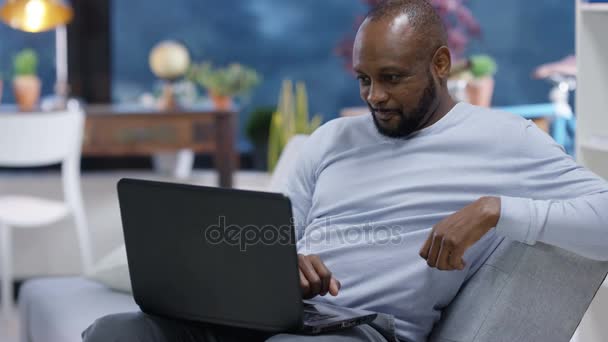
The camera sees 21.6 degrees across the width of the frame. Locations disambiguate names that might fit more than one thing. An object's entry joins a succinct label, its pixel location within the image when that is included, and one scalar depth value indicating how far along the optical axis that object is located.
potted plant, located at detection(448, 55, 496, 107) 7.90
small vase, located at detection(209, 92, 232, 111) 8.51
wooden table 8.09
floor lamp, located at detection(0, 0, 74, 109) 5.17
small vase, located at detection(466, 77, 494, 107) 8.21
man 2.76
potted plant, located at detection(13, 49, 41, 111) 8.07
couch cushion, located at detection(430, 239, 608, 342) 2.92
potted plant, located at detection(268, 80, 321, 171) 7.45
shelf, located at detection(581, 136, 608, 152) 4.09
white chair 6.76
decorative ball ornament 8.79
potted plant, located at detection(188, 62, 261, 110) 8.53
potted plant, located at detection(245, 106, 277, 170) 9.98
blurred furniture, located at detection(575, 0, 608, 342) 4.24
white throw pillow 4.19
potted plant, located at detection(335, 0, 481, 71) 8.57
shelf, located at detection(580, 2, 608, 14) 4.08
